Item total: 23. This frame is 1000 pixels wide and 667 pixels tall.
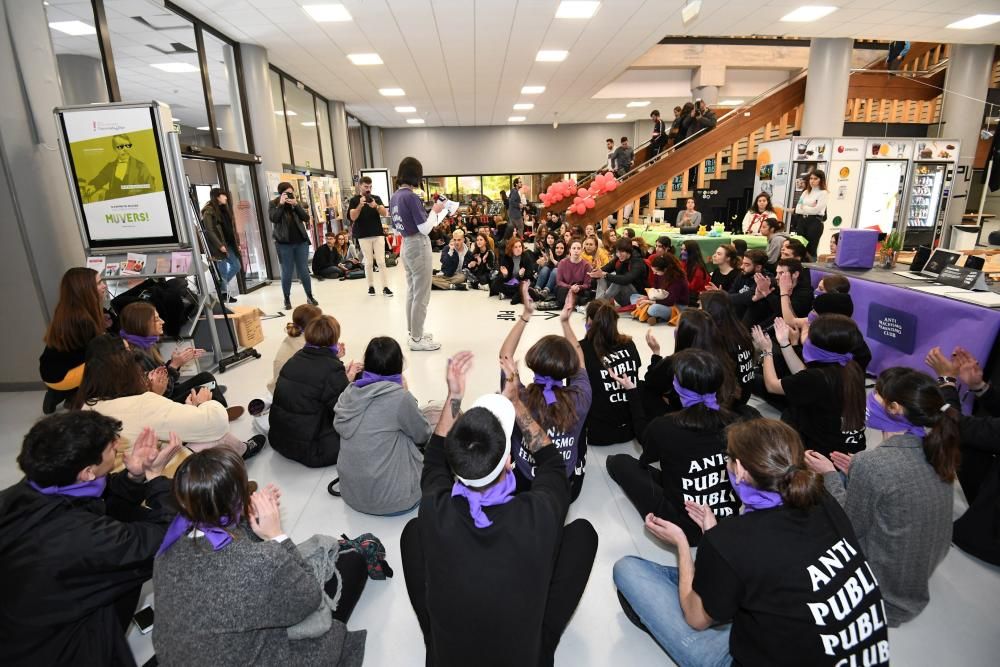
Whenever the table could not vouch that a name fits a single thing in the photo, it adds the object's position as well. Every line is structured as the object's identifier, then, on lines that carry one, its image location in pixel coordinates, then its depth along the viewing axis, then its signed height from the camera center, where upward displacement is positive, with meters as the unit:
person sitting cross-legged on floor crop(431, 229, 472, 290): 8.58 -1.11
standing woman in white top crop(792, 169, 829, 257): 7.10 -0.33
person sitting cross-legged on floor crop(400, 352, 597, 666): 1.20 -0.80
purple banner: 3.36 -0.99
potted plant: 4.77 -0.61
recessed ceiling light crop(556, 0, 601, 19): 6.62 +2.30
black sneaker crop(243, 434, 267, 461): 3.12 -1.46
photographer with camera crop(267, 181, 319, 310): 6.67 -0.47
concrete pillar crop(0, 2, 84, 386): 4.02 +0.07
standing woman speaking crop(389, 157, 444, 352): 4.81 -0.41
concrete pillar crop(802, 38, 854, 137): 8.86 +1.67
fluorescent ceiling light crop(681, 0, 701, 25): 5.34 +1.80
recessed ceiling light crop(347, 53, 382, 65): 8.62 +2.26
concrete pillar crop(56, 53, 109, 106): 6.06 +1.47
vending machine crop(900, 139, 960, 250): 9.28 -0.15
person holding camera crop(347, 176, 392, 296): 7.46 -0.44
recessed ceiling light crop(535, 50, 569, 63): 8.99 +2.31
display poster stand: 3.96 +0.05
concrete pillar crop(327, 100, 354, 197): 12.87 +1.23
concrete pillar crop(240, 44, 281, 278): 8.09 +1.34
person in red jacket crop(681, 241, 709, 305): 6.19 -0.96
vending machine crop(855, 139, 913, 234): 9.08 +0.01
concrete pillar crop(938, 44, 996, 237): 9.34 +1.41
